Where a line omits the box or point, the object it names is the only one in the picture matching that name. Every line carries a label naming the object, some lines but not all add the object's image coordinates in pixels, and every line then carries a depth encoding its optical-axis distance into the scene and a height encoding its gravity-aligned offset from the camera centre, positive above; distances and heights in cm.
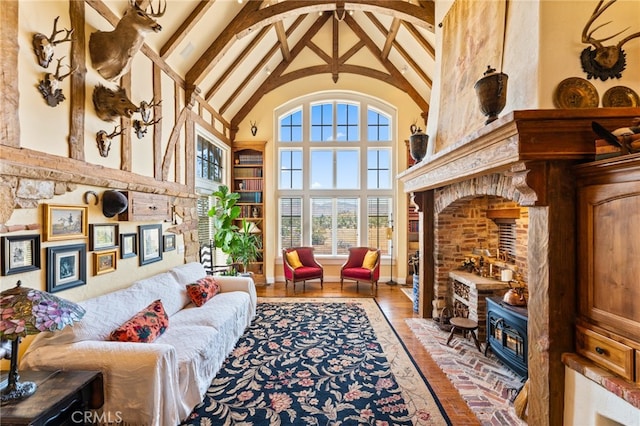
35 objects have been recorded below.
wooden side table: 141 -103
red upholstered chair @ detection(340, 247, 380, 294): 561 -117
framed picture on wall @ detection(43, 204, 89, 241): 208 -7
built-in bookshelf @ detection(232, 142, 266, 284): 636 +66
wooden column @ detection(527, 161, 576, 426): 184 -42
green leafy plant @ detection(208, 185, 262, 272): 532 -36
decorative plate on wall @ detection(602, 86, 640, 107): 181 +77
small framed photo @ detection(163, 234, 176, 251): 369 -40
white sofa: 183 -110
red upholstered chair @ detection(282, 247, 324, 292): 564 -116
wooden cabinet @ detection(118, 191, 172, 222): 294 +6
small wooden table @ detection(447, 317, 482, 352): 319 -130
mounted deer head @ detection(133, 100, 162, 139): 296 +104
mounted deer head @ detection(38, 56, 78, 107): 206 +95
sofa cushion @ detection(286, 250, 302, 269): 580 -98
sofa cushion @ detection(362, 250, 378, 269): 581 -98
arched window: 656 +99
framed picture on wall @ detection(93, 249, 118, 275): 253 -46
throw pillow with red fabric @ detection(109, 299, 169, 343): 219 -96
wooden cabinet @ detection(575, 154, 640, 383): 150 -29
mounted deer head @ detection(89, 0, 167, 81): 241 +155
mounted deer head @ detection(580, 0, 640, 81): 180 +103
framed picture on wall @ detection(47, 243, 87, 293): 210 -43
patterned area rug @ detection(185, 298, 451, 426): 218 -160
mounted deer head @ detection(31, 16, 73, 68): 199 +121
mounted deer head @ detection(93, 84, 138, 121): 258 +104
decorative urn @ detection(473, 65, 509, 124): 204 +91
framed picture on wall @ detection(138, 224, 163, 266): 318 -37
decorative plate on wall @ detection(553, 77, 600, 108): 182 +79
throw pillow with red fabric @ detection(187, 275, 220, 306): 339 -98
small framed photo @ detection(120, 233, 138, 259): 287 -35
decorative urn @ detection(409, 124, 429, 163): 366 +94
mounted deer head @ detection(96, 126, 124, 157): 262 +69
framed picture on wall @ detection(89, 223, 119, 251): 252 -22
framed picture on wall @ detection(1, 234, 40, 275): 181 -28
